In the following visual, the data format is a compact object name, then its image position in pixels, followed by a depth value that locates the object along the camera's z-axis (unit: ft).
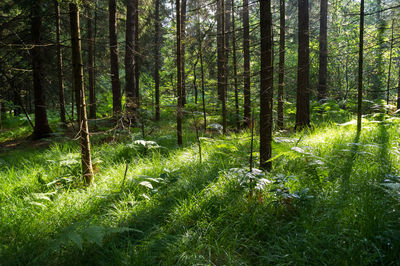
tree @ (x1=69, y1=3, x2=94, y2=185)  13.61
